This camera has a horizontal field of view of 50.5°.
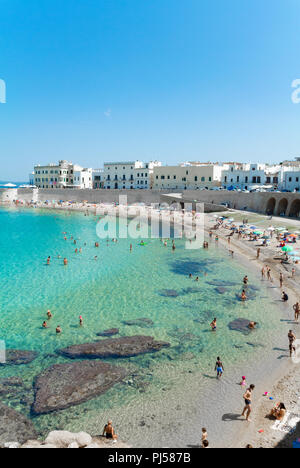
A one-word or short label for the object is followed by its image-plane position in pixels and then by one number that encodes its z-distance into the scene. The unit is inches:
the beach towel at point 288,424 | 392.7
